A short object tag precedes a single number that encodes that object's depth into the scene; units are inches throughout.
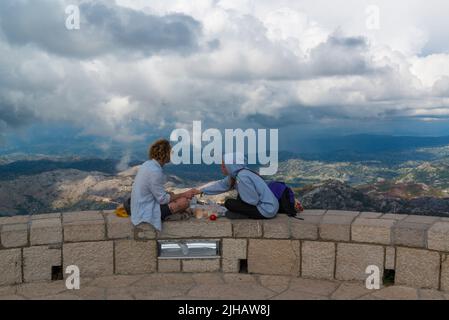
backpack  232.8
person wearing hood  225.1
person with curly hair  218.1
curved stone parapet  208.4
